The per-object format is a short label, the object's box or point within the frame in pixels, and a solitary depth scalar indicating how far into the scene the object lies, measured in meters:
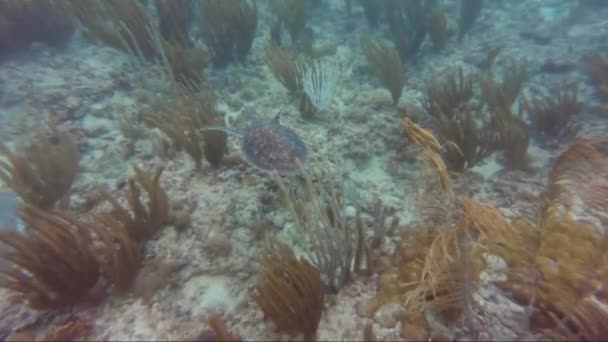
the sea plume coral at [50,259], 2.27
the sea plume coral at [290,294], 2.20
